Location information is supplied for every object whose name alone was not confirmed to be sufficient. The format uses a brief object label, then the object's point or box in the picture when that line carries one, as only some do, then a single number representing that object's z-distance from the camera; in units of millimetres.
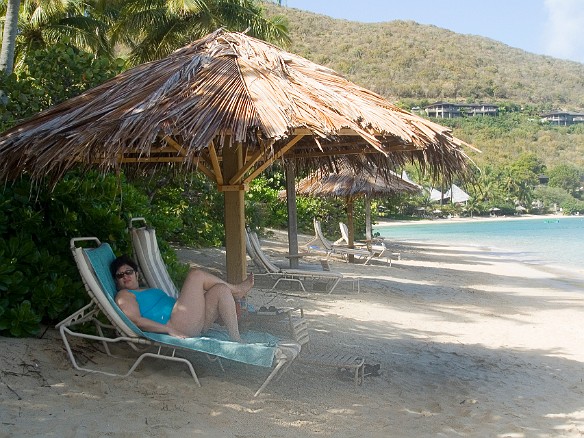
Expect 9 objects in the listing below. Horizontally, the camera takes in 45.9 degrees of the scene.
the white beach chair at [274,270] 8344
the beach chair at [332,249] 12453
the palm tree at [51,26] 18406
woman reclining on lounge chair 4043
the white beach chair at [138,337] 3711
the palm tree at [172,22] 18219
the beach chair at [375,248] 14336
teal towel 3701
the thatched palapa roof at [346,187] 14477
